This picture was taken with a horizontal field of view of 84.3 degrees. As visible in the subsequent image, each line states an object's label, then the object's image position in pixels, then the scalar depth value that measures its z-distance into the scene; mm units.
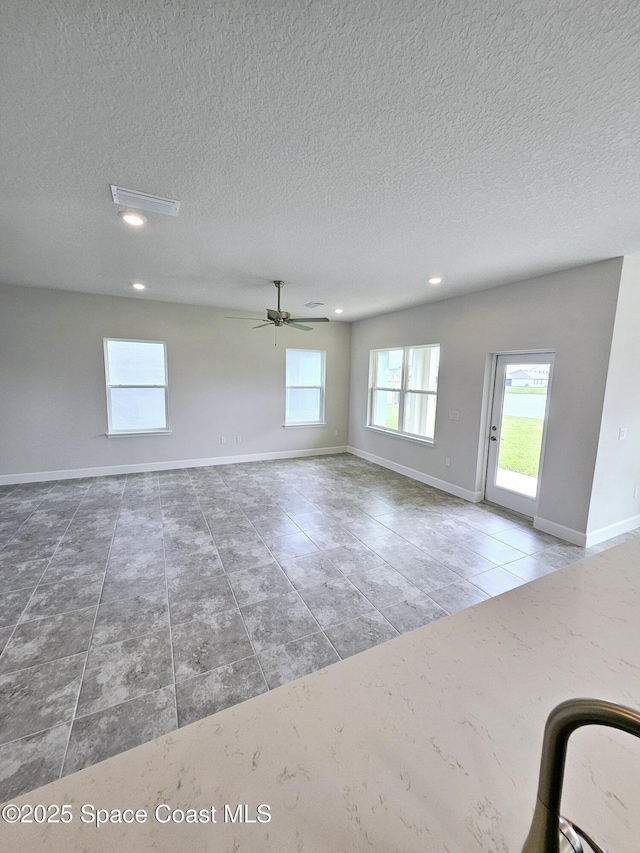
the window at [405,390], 5531
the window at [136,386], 5406
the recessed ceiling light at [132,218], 2488
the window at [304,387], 6785
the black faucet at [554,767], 445
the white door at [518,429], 3906
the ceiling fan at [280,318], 4191
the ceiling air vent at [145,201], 2219
